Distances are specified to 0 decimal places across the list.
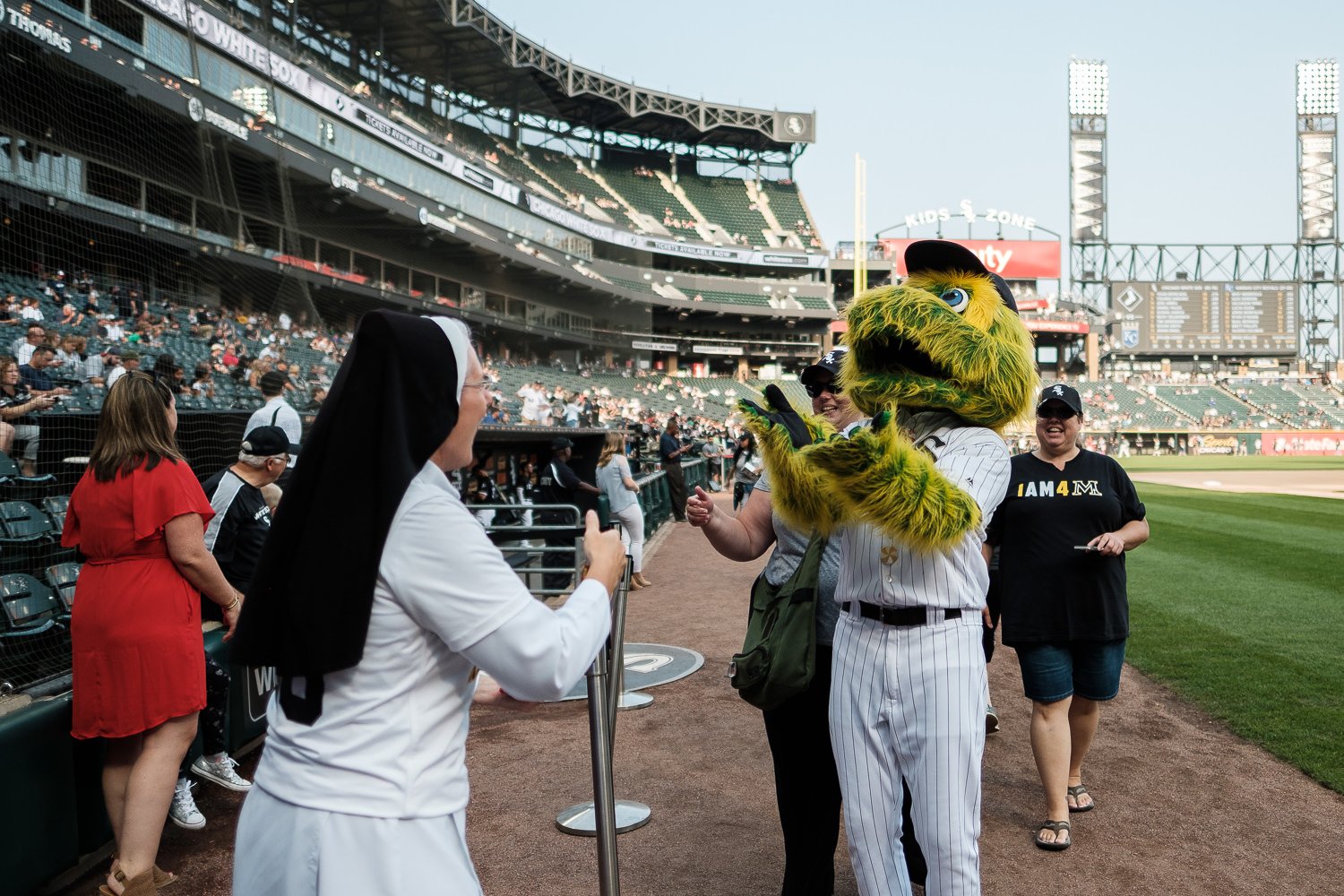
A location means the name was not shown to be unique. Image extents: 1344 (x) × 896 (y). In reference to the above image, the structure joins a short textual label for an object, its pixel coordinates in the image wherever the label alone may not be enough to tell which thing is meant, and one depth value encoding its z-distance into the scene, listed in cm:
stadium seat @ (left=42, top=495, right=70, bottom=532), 701
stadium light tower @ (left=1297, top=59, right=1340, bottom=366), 7800
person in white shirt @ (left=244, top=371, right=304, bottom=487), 745
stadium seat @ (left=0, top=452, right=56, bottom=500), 707
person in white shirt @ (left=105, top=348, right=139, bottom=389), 887
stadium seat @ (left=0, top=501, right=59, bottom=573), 661
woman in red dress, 353
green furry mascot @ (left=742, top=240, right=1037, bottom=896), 251
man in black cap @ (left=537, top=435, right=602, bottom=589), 1100
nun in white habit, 164
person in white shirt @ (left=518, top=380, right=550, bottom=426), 2178
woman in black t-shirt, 418
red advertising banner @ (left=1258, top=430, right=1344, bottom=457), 5581
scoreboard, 7850
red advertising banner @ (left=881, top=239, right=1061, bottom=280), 7706
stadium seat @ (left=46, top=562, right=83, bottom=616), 636
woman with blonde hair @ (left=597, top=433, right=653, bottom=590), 1134
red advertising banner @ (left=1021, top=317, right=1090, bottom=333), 7431
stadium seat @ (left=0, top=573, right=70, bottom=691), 562
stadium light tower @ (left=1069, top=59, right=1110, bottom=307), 7819
